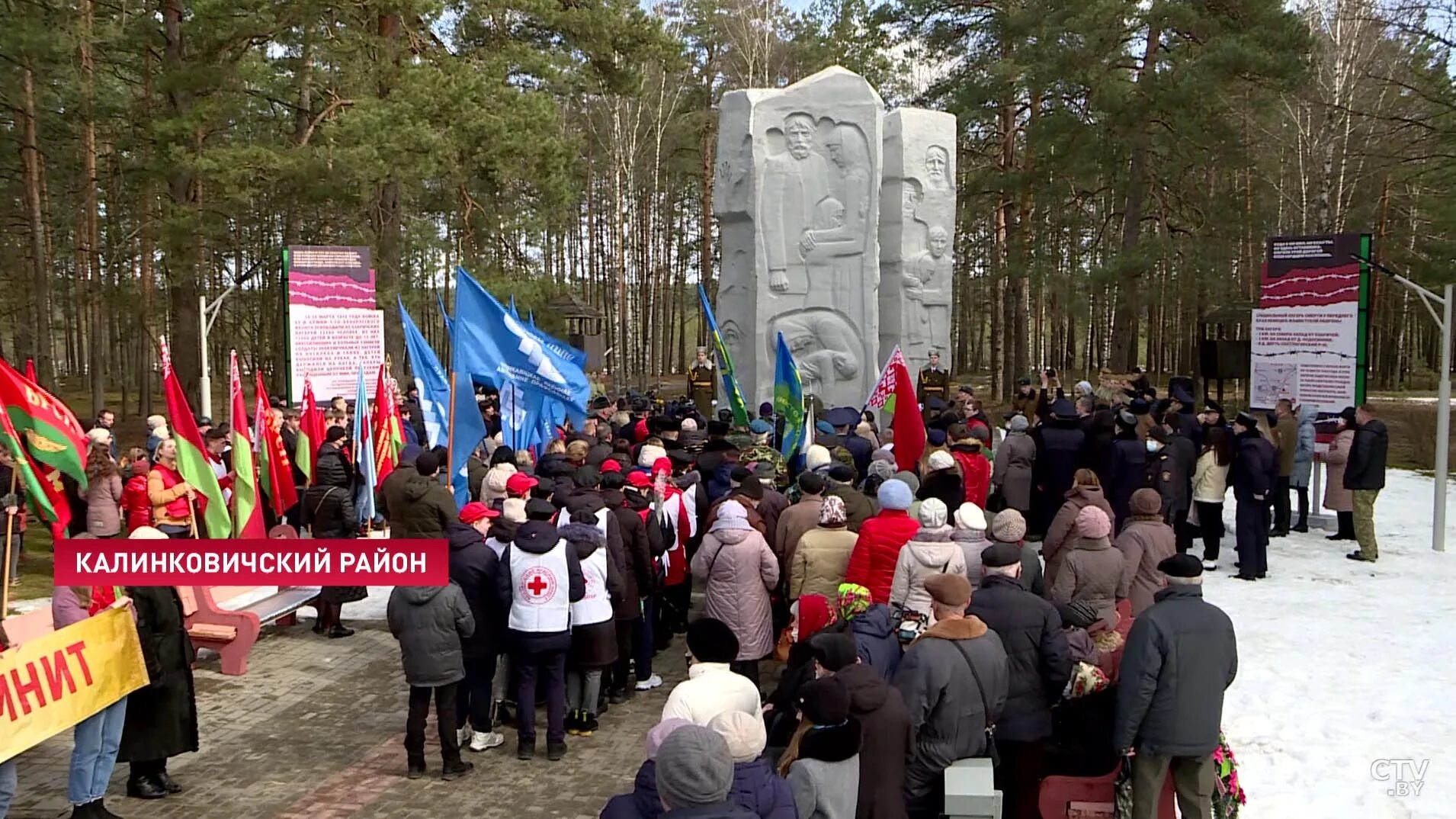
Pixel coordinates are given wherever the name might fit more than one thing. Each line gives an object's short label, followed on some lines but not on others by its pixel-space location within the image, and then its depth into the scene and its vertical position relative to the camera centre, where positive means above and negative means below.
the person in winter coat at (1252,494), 10.08 -1.42
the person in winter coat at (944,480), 8.09 -1.04
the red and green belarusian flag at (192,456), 7.11 -0.73
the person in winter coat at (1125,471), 9.85 -1.17
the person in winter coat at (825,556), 6.50 -1.29
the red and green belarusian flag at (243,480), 7.88 -1.01
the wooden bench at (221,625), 7.64 -2.03
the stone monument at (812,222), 17.56 +2.09
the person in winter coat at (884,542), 6.16 -1.15
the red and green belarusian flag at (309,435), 9.95 -0.83
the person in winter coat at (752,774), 3.31 -1.36
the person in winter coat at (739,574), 6.56 -1.43
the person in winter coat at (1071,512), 7.02 -1.11
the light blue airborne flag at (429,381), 8.86 -0.31
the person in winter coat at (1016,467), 10.89 -1.25
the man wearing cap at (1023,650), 4.87 -1.40
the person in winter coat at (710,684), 3.85 -1.26
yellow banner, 4.71 -1.56
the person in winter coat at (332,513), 8.56 -1.36
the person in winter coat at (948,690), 4.49 -1.47
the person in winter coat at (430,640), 5.73 -1.60
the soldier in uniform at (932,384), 18.84 -0.69
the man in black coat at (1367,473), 10.70 -1.29
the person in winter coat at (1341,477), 11.52 -1.50
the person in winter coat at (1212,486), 10.44 -1.40
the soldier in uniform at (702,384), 19.52 -0.71
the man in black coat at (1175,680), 4.47 -1.42
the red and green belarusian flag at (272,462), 9.18 -1.03
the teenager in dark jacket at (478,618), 6.07 -1.57
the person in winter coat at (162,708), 5.54 -1.93
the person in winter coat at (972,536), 5.96 -1.09
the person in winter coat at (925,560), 5.62 -1.14
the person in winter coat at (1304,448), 12.21 -1.20
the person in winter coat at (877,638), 4.89 -1.37
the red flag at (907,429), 9.17 -0.72
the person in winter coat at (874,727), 4.10 -1.49
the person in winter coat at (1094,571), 5.91 -1.26
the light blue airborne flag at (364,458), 8.05 -0.91
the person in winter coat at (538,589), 5.97 -1.38
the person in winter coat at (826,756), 3.83 -1.51
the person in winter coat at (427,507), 7.68 -1.17
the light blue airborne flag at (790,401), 10.55 -0.56
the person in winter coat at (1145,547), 6.57 -1.25
